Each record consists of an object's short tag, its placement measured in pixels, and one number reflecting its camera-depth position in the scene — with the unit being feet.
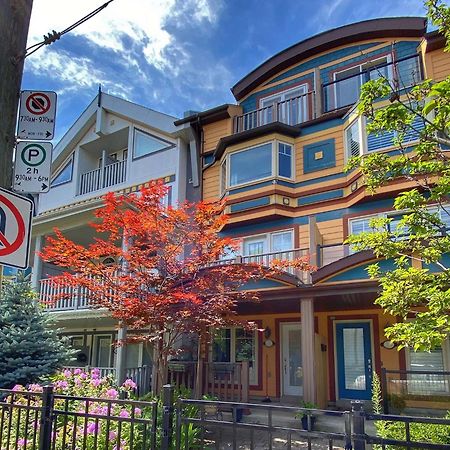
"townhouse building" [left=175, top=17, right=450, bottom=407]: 41.60
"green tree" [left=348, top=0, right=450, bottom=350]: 19.99
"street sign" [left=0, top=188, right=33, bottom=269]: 10.61
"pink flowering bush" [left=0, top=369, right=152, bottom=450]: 16.07
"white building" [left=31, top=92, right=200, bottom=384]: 51.29
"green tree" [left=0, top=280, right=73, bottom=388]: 35.45
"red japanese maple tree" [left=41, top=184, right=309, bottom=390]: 31.35
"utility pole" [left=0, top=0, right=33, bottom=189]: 11.12
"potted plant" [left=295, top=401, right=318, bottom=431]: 32.55
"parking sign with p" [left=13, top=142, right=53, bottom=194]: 11.73
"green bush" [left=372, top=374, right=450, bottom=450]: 21.17
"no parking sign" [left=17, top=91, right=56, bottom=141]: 12.11
